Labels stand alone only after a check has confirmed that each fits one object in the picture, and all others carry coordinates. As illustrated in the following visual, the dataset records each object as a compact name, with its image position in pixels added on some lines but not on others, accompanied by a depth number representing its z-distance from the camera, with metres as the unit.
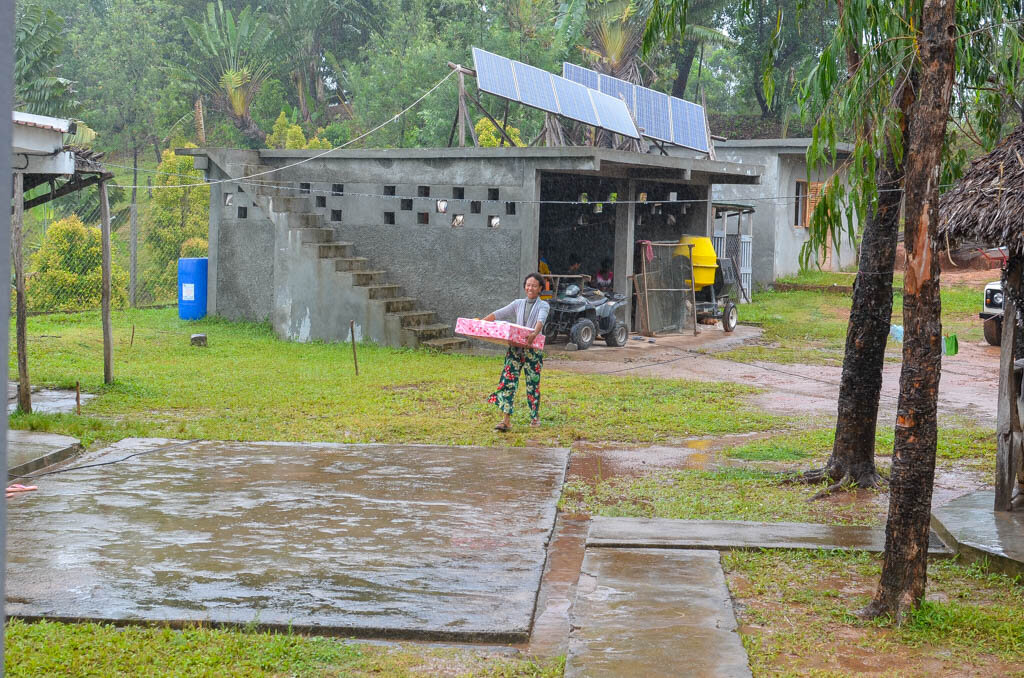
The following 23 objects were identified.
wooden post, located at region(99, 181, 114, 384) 13.28
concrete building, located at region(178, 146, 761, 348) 18.33
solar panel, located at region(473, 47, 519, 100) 18.00
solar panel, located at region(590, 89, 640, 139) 19.66
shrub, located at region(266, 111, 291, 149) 36.69
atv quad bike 18.78
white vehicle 19.30
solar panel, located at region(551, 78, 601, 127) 19.09
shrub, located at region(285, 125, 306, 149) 33.50
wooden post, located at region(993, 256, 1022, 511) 7.22
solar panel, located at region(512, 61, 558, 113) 18.65
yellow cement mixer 22.16
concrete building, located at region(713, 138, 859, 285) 30.53
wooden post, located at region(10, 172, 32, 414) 11.45
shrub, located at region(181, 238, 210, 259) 30.41
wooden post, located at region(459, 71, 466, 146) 18.58
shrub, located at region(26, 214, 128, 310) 24.31
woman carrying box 11.09
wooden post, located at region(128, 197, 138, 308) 22.73
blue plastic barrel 22.19
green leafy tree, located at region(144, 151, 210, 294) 30.75
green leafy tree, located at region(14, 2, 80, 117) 28.47
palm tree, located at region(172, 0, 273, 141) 37.69
